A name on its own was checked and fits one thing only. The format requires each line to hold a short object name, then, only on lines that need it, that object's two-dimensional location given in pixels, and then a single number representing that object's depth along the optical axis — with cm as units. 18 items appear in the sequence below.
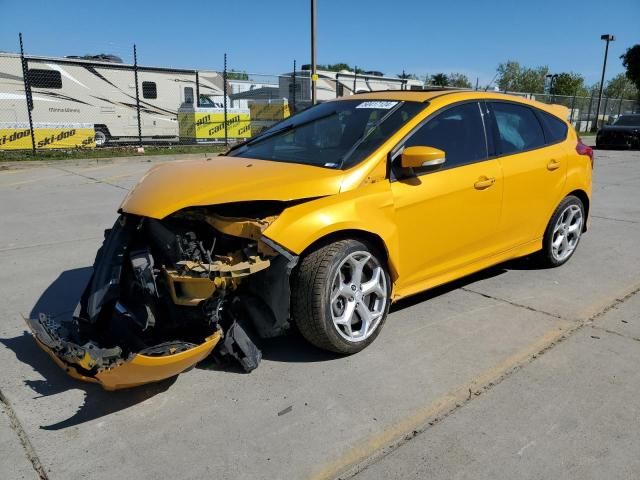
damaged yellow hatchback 287
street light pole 3012
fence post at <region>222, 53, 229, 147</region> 1648
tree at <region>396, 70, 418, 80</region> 2503
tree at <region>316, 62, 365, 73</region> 9466
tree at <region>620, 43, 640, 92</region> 3897
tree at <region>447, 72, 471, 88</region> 5834
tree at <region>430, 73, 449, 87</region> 4680
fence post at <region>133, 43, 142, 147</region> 1594
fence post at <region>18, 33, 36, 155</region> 1354
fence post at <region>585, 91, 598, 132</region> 3200
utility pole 1510
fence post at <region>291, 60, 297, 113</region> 1783
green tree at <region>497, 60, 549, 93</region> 6100
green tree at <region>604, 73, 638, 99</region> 6419
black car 1983
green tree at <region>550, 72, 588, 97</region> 5552
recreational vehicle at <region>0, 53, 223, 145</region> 1745
